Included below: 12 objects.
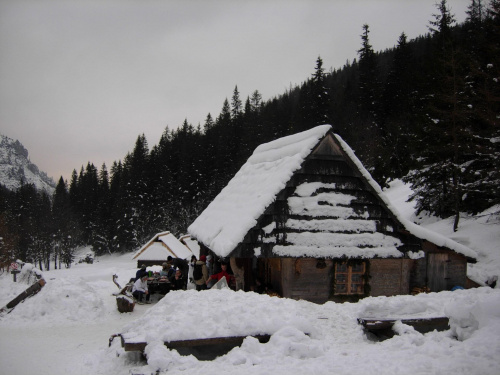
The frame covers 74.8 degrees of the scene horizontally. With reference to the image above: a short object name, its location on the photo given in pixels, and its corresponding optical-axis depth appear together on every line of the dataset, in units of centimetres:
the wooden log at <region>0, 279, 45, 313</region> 1094
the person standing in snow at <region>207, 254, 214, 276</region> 1491
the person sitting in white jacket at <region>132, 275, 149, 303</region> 1312
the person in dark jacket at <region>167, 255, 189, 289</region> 1459
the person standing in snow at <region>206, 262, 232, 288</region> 1070
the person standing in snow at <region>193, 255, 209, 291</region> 1184
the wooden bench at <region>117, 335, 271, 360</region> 506
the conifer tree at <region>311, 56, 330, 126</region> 4100
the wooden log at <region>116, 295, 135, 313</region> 1176
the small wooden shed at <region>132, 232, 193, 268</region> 2783
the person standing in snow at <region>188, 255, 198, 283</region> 1728
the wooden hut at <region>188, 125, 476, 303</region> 956
